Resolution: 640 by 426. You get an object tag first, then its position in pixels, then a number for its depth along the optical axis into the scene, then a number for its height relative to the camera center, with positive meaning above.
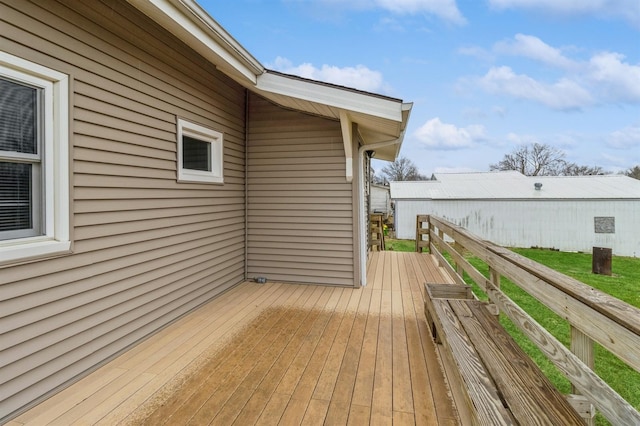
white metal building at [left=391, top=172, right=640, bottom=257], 13.48 -0.04
